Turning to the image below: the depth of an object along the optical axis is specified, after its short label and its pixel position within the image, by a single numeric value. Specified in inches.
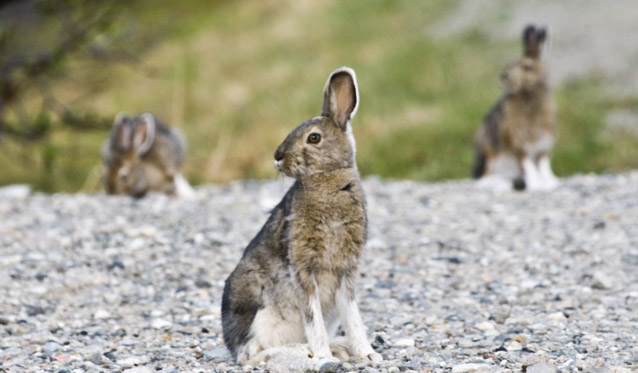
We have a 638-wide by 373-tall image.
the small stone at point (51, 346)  490.9
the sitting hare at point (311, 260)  438.6
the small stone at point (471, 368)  429.7
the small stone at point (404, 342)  490.0
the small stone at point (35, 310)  572.7
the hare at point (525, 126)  948.6
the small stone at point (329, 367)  424.5
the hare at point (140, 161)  983.0
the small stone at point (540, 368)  421.1
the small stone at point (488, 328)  508.4
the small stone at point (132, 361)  464.1
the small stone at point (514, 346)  470.6
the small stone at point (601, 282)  598.5
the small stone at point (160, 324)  550.4
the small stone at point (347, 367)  434.0
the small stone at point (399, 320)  540.1
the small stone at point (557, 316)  534.0
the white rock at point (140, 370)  445.4
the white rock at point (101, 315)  569.9
